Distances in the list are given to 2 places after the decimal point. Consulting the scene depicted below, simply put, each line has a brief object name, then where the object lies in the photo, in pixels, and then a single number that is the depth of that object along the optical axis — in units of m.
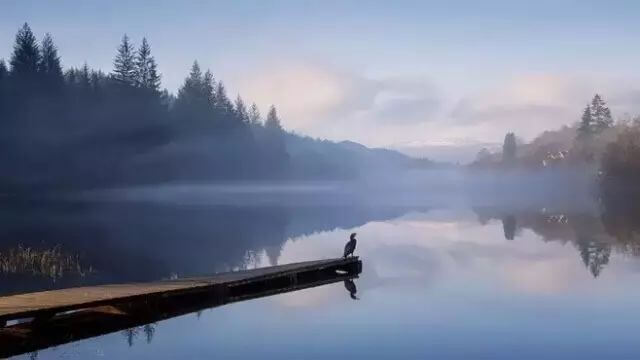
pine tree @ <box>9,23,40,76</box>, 86.94
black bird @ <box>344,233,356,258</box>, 30.33
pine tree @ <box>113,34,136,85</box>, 102.12
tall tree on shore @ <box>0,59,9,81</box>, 85.19
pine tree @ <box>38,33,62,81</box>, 90.12
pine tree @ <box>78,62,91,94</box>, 97.38
